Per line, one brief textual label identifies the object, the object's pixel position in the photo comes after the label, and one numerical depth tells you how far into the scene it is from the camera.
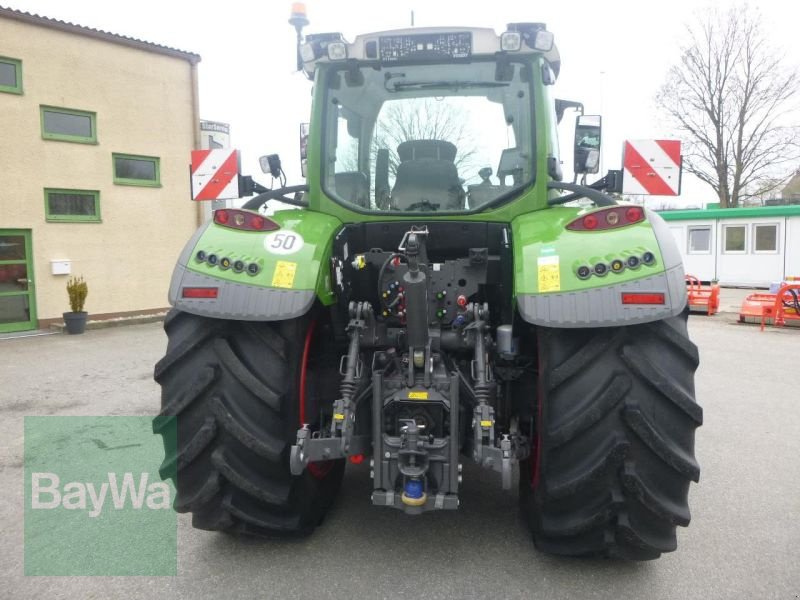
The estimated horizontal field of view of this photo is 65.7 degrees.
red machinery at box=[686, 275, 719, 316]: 13.02
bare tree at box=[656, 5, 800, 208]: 24.70
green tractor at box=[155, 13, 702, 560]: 2.41
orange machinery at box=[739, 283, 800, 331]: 11.02
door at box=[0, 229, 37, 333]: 11.20
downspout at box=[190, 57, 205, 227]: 13.55
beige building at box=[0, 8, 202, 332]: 11.18
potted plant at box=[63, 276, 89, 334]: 11.12
